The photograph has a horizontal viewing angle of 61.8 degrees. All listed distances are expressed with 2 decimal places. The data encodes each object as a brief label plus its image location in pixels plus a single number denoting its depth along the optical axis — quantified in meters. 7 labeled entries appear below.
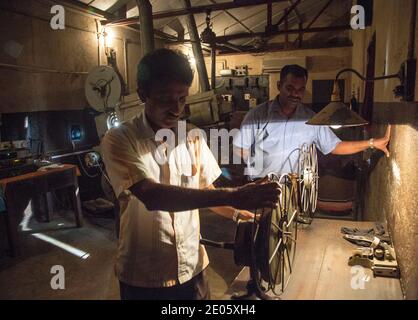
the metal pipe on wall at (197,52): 6.97
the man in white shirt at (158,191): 1.31
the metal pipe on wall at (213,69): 8.23
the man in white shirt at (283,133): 2.98
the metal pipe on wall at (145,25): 5.45
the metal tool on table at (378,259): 1.91
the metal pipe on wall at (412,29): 1.65
